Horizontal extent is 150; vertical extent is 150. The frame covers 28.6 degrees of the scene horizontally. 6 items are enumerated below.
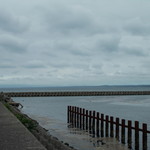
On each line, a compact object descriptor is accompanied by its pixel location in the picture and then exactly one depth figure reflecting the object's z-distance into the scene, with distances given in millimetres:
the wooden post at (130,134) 16297
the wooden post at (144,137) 14789
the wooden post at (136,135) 15486
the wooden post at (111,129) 18559
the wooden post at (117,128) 17655
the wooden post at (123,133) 17034
